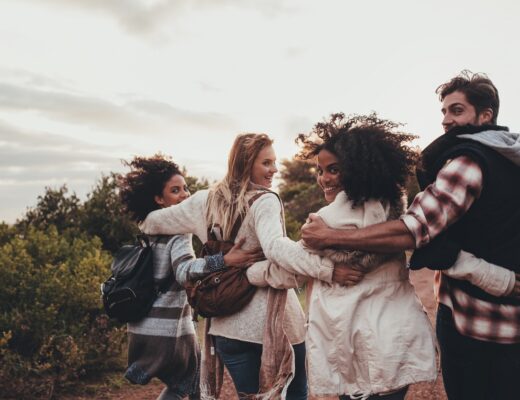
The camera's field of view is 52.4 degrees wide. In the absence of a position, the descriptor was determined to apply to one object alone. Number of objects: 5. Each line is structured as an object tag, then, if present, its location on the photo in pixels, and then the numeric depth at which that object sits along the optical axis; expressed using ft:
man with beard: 7.66
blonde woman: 9.24
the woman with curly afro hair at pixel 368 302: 7.62
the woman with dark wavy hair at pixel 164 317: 11.26
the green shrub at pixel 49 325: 17.26
